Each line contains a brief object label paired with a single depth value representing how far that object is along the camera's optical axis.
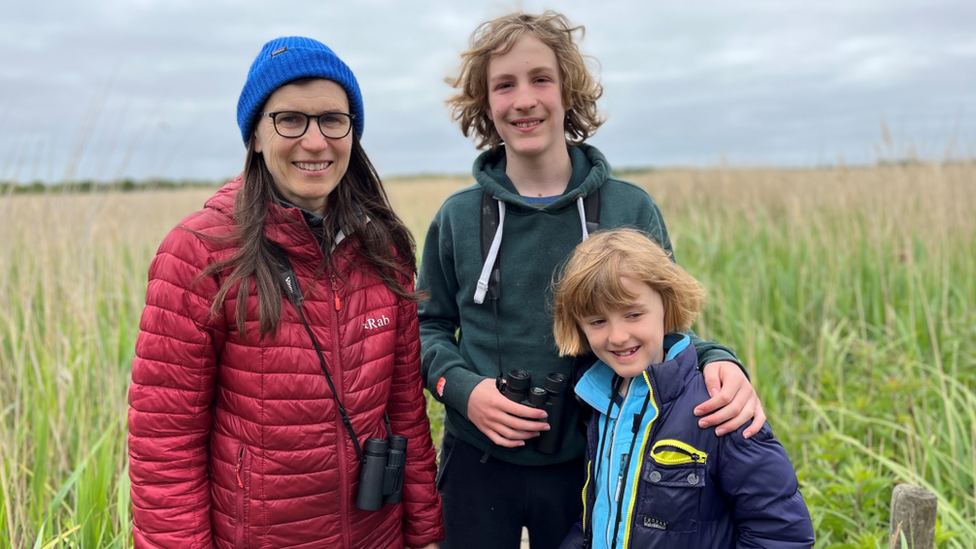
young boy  1.43
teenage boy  1.83
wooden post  1.85
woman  1.40
